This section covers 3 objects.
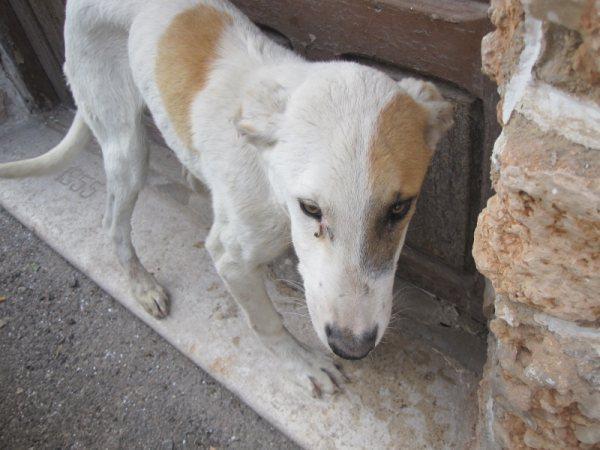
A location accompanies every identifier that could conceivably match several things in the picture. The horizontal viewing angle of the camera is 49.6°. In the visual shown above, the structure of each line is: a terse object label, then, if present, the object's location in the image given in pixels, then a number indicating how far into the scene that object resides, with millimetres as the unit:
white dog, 415
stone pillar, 286
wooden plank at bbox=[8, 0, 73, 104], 936
